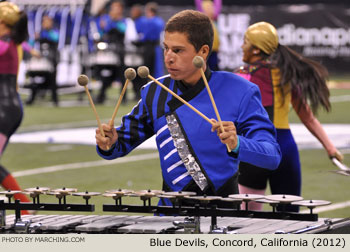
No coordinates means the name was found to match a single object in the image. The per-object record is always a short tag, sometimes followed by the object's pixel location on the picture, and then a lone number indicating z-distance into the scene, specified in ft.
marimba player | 27.33
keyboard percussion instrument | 24.72
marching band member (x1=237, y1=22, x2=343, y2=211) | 40.28
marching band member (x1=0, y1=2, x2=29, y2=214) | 46.81
